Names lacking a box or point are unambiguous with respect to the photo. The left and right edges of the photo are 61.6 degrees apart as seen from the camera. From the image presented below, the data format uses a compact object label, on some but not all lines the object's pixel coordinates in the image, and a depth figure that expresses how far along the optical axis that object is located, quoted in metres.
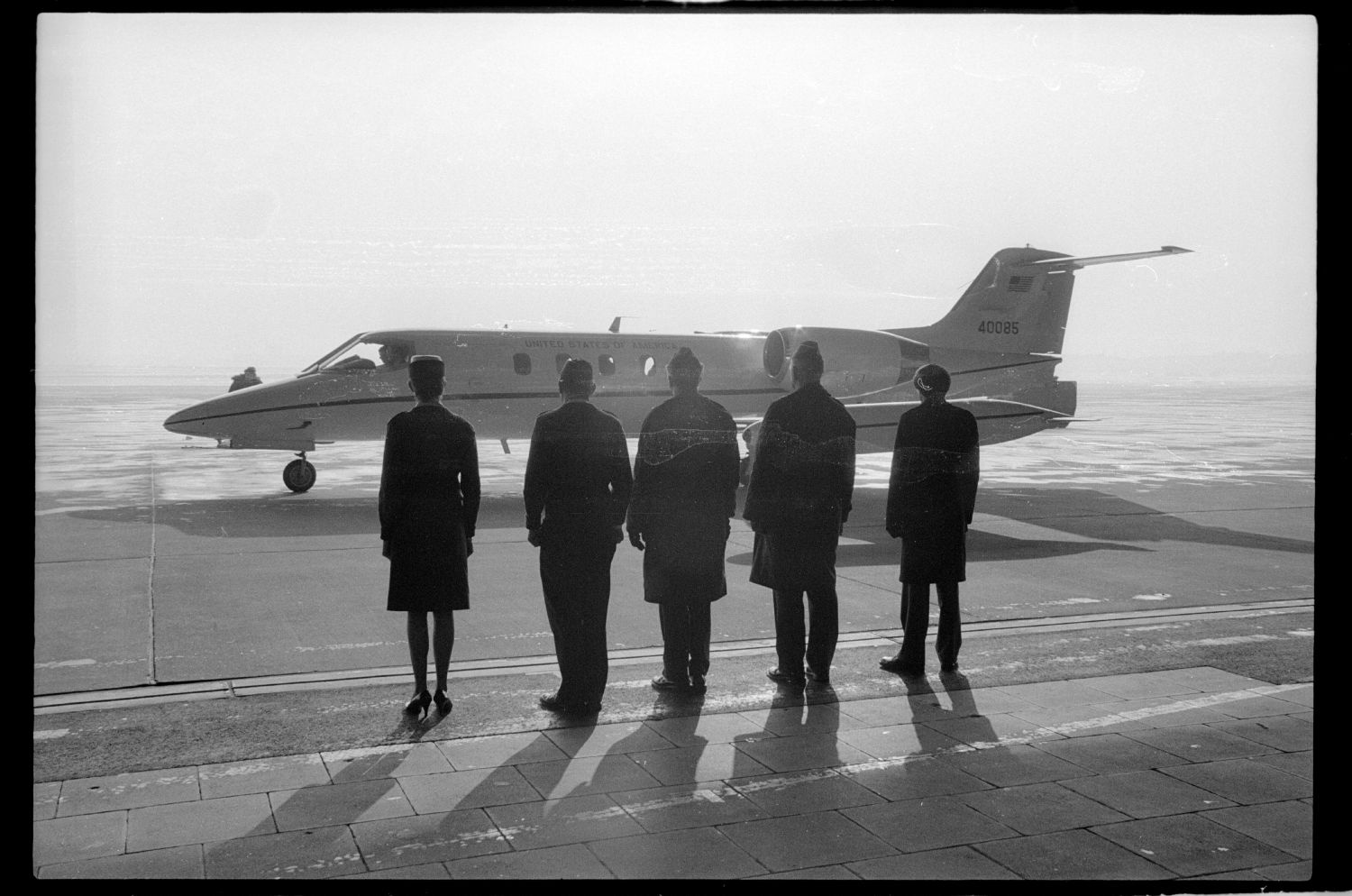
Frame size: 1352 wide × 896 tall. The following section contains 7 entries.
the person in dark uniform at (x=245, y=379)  17.94
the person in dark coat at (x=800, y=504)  6.62
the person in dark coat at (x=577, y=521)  6.06
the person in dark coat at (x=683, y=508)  6.38
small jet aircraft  15.02
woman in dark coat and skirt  5.95
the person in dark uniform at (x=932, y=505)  6.88
